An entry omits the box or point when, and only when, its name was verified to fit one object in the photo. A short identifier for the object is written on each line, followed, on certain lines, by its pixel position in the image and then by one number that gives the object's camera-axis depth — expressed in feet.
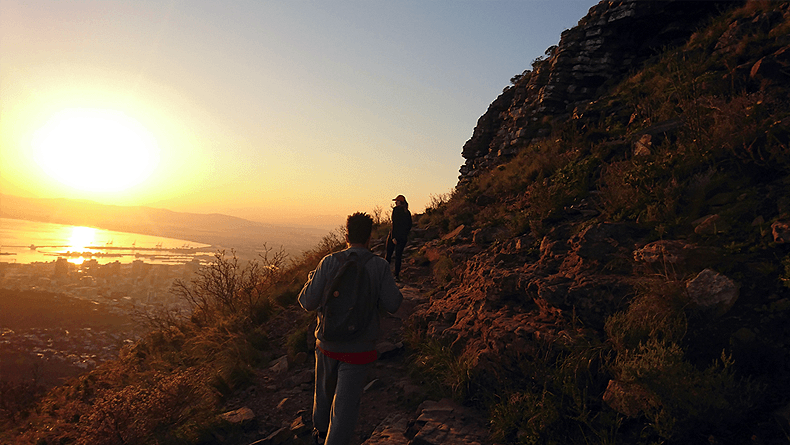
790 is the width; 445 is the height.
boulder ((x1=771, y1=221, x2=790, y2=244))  11.08
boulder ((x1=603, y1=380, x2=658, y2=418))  9.02
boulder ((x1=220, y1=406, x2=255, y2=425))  13.69
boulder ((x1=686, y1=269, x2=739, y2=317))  10.53
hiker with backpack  8.45
